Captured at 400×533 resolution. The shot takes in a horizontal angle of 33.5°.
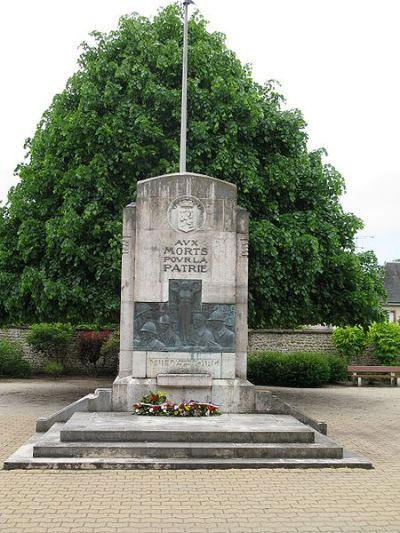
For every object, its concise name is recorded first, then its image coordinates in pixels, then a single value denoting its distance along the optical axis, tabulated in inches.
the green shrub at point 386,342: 1104.8
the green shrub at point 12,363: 1067.9
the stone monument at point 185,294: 477.7
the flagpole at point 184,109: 525.3
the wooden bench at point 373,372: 1044.5
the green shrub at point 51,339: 1115.9
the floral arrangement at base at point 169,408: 444.8
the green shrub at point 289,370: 999.0
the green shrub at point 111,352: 1071.6
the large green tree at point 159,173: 627.2
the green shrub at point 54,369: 1097.6
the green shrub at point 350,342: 1101.1
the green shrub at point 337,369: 1050.1
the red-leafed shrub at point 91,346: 1106.7
